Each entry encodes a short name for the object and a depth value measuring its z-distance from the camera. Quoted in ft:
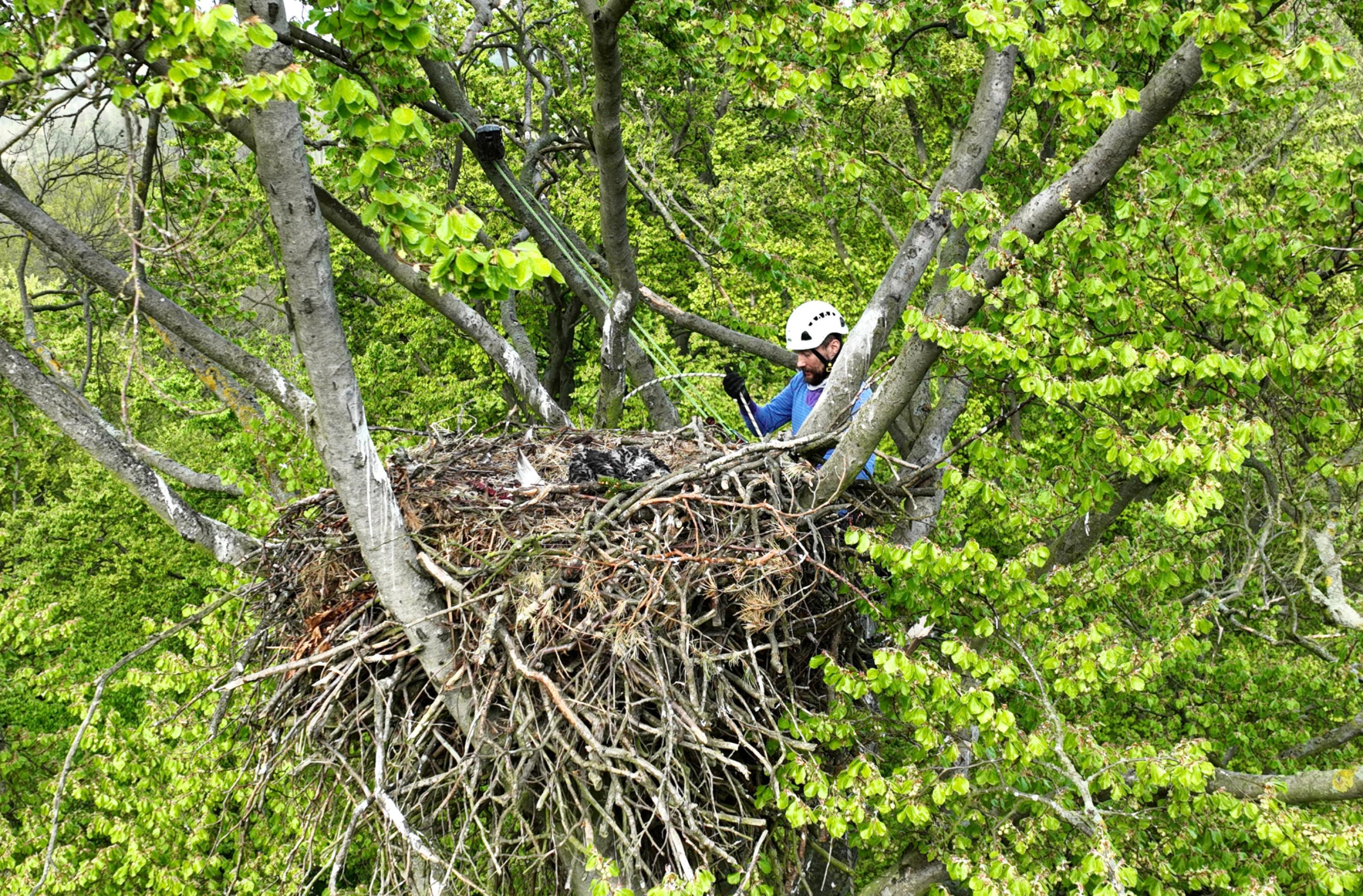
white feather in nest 14.12
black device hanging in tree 18.19
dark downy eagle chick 14.24
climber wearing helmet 17.72
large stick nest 11.05
